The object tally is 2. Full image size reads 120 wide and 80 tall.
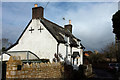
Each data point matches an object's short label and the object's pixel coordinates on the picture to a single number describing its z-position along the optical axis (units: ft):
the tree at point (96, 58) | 93.51
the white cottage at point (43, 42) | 36.21
